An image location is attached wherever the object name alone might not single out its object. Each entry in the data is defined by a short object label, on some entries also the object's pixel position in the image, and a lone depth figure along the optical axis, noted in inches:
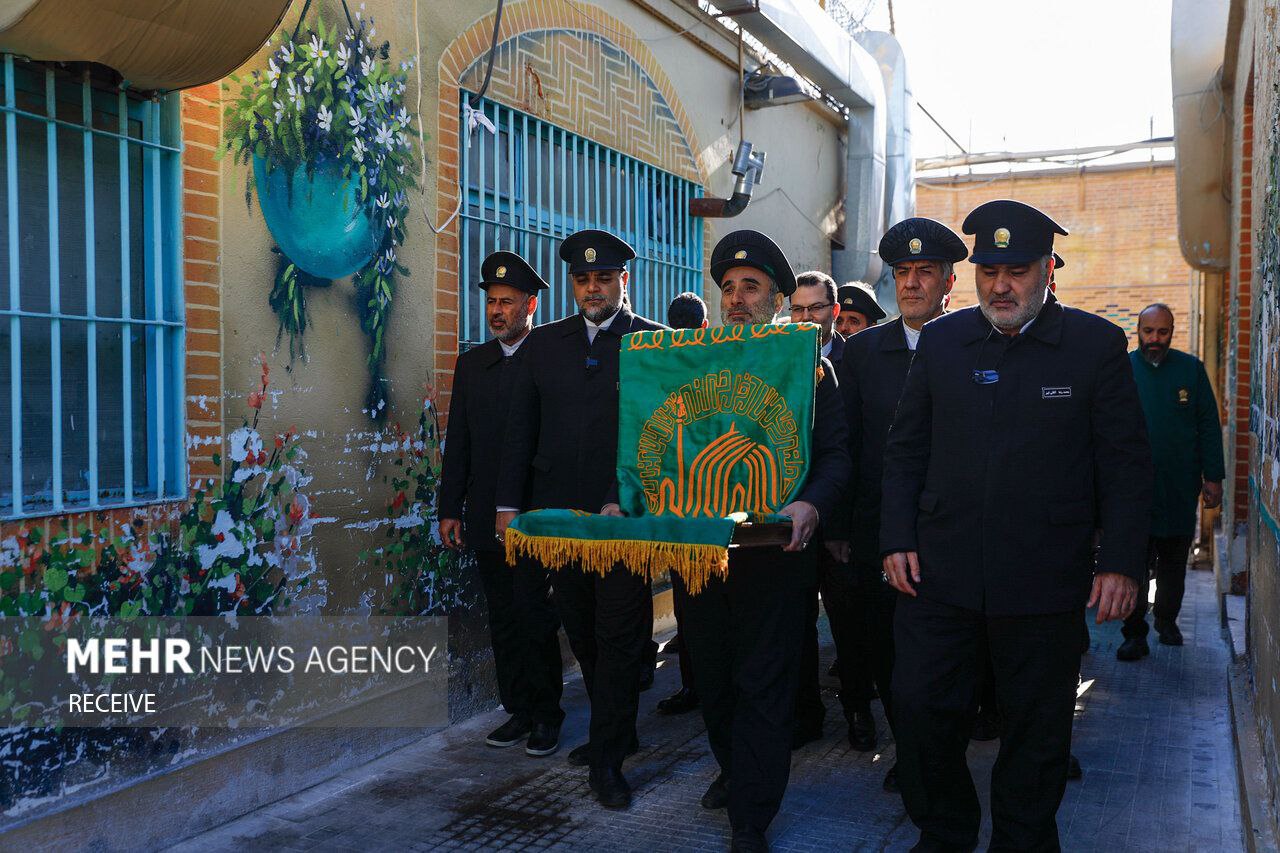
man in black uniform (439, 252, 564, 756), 191.2
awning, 119.1
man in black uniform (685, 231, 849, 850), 144.5
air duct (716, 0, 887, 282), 368.0
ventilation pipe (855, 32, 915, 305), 455.5
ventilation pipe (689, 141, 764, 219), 316.5
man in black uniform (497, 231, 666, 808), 173.9
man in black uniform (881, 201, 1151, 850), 130.1
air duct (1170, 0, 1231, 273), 322.3
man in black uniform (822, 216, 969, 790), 173.8
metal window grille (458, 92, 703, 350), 223.0
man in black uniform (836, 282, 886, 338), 244.4
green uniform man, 259.9
